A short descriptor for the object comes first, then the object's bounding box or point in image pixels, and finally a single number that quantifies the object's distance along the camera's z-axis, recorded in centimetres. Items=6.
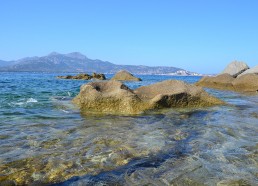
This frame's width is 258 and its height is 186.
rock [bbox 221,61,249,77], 2550
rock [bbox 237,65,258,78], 2143
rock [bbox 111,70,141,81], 3306
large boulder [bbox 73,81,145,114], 753
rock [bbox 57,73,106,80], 3730
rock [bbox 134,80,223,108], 810
